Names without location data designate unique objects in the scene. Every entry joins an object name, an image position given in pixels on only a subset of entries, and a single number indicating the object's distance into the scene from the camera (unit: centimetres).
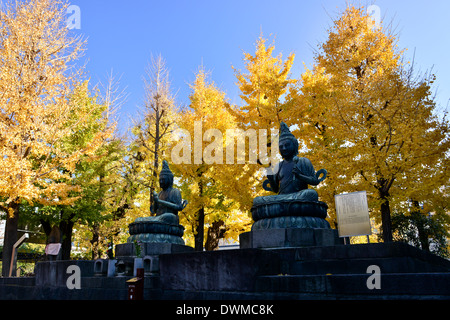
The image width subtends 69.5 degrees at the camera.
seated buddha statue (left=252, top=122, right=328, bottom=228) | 646
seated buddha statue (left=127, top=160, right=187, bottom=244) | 896
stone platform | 380
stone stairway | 365
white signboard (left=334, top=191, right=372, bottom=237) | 740
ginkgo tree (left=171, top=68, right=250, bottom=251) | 1358
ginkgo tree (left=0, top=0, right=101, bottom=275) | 1048
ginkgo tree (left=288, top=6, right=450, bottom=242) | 983
